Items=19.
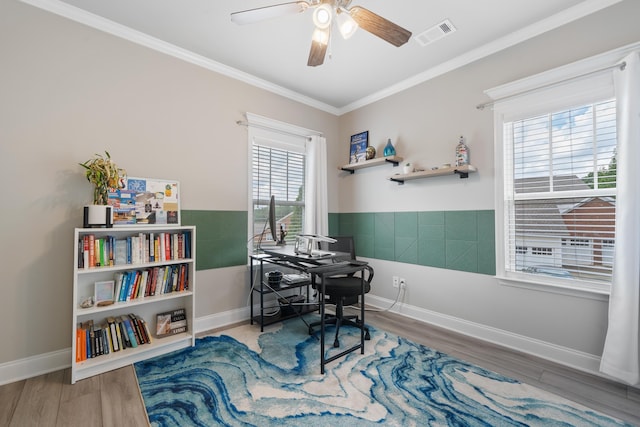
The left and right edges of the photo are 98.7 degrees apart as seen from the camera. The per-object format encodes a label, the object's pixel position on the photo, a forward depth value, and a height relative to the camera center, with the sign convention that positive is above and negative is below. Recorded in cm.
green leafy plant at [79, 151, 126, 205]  210 +32
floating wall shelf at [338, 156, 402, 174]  325 +70
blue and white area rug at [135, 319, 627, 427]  159 -116
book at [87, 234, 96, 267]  203 -24
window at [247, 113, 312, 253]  319 +52
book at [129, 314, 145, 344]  225 -93
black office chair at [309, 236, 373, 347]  254 -71
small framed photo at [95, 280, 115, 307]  213 -58
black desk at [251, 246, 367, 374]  205 -39
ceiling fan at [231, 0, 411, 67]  163 +121
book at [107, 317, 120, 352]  214 -93
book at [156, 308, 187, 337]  243 -94
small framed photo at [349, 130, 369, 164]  368 +98
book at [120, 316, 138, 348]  222 -93
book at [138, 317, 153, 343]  228 -95
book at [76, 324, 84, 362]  198 -93
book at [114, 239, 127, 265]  218 -28
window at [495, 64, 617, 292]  204 +28
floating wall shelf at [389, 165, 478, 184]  261 +47
